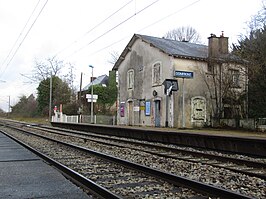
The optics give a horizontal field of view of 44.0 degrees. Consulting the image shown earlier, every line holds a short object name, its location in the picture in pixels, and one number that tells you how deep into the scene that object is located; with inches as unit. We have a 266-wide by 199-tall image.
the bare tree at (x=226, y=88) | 1091.9
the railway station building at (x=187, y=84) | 1103.6
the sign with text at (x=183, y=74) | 979.9
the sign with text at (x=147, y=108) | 1213.2
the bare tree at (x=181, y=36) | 2278.8
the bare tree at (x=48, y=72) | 2297.0
